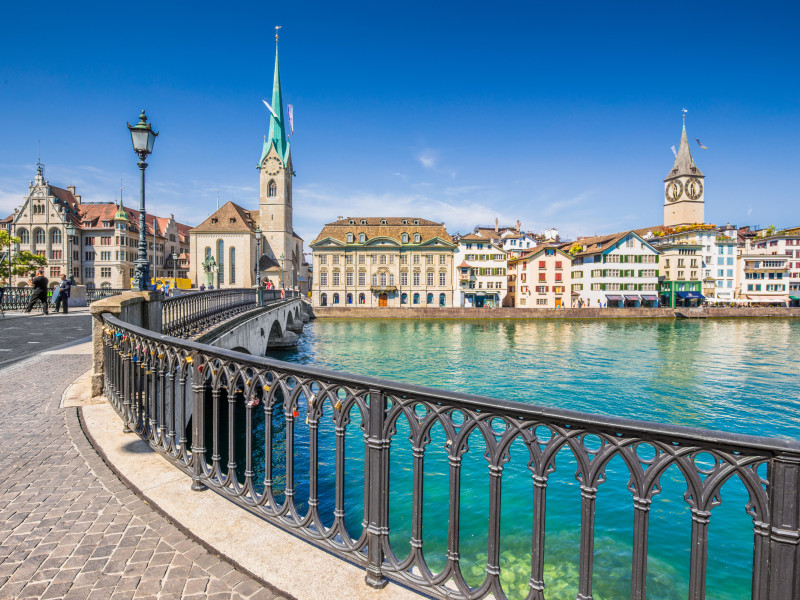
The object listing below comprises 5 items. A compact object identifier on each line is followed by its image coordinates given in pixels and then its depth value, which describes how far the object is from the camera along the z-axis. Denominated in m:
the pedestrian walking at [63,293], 24.08
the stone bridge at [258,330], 12.98
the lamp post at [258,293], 23.69
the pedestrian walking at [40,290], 22.58
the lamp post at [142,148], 8.42
